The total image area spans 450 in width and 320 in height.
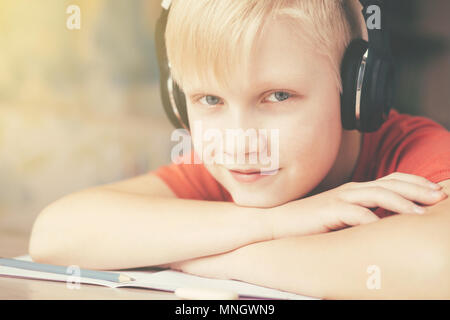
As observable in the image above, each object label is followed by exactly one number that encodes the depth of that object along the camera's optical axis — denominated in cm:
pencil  64
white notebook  58
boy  57
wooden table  57
